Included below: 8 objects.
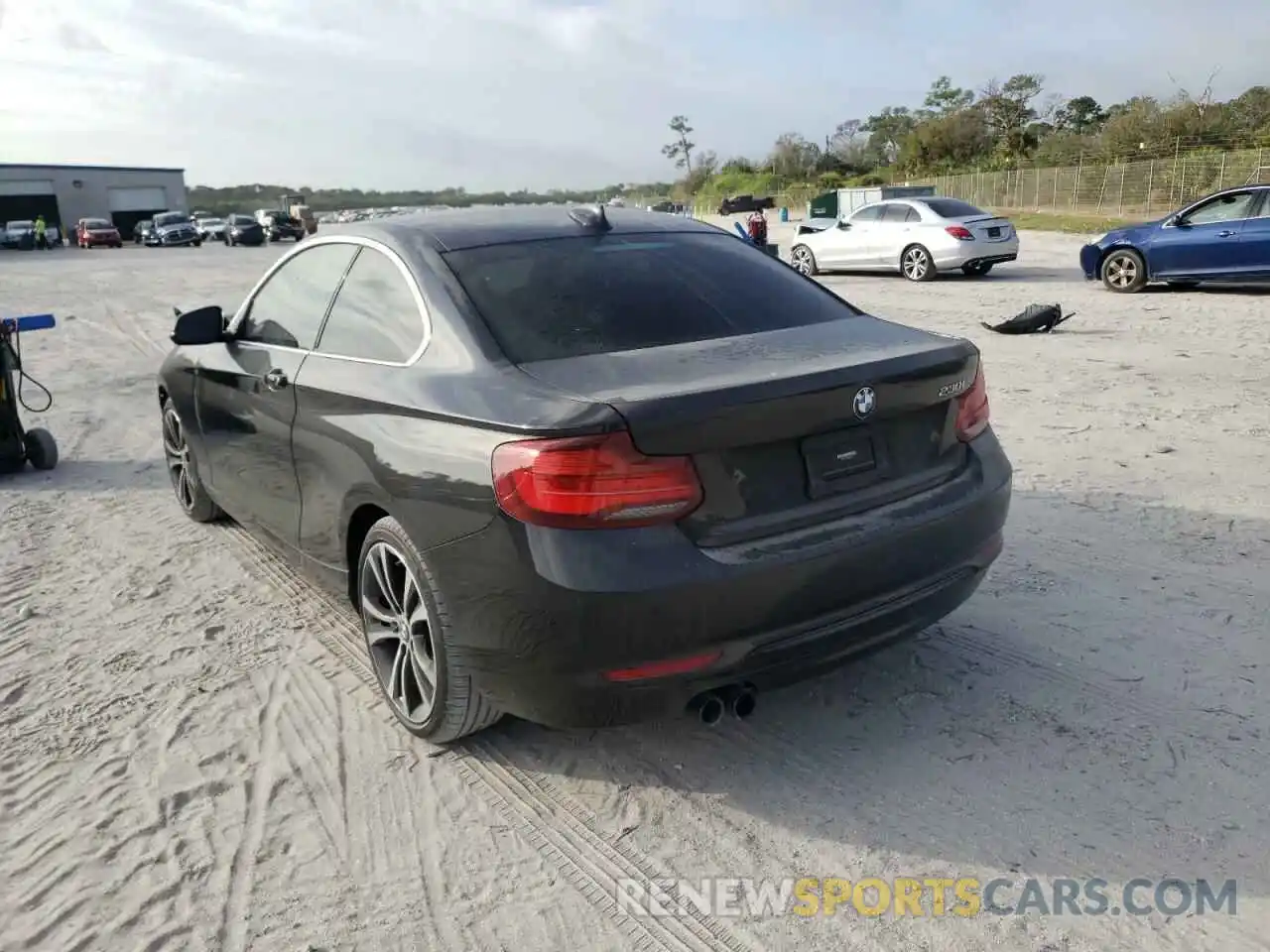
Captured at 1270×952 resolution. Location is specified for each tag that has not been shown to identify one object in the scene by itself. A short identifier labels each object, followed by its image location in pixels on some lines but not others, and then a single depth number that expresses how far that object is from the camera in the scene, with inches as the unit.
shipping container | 1282.0
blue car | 512.1
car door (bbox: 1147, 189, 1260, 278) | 519.2
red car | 2108.8
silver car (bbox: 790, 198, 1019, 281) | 682.8
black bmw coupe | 103.3
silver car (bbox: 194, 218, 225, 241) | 2169.0
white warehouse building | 2829.7
